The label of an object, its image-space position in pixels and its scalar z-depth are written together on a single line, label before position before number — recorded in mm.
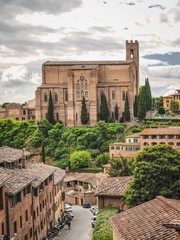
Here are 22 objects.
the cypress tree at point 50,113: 126656
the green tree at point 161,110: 147862
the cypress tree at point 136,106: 125438
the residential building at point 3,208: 32219
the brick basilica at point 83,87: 127438
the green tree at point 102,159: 96094
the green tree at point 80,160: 97500
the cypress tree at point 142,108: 118325
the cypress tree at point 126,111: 123562
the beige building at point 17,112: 143250
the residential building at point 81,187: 78000
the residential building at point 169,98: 165125
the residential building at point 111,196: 34000
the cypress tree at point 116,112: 126238
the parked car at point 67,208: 66788
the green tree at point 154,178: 32438
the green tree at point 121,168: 57375
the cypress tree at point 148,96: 135800
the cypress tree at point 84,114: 124425
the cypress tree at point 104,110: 124062
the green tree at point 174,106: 157338
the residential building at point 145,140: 89000
